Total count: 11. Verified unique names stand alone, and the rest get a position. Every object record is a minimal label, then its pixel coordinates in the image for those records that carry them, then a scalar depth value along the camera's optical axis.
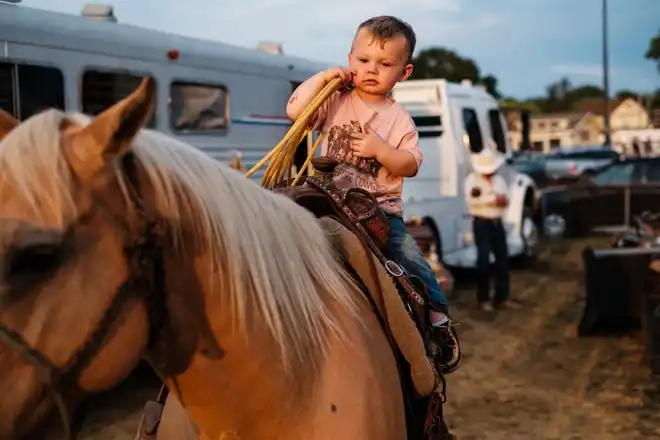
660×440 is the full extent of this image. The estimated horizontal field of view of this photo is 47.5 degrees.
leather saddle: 2.23
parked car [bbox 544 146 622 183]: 25.25
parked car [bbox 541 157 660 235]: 14.48
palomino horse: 1.40
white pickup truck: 10.91
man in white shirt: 9.41
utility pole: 36.78
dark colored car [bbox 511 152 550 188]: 20.98
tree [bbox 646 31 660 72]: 58.16
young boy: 2.49
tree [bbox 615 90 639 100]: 81.69
